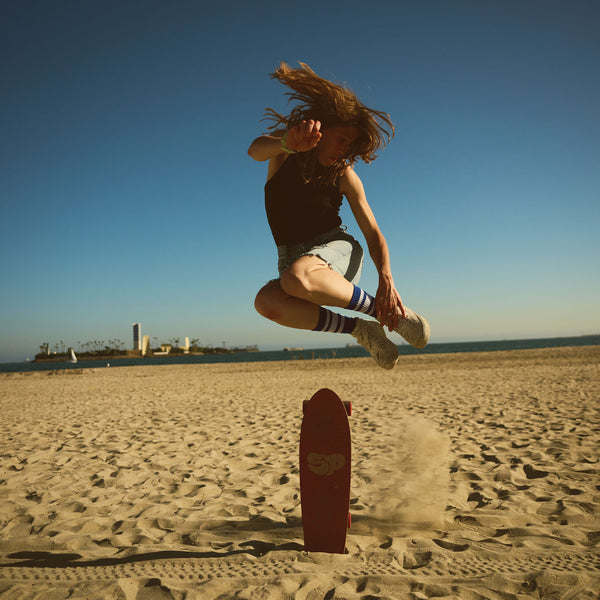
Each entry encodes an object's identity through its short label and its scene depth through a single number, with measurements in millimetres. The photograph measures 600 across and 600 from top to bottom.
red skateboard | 2529
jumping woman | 2287
